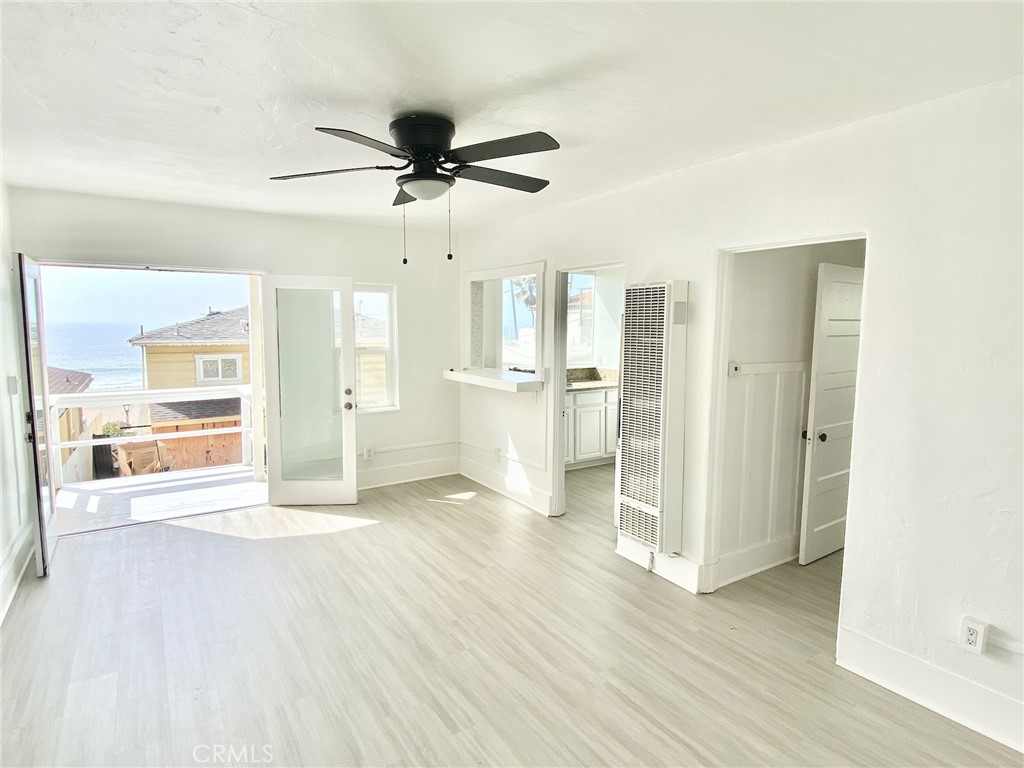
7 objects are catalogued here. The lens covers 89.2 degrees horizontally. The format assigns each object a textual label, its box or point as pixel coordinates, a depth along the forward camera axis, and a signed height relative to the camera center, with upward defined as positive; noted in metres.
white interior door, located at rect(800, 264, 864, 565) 3.45 -0.46
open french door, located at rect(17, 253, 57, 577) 3.21 -0.53
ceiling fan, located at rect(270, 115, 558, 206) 2.32 +0.79
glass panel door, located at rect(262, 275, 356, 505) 4.76 -0.52
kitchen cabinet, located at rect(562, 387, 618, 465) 5.92 -1.00
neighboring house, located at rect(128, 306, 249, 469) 8.45 -0.53
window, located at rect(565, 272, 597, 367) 6.49 +0.22
